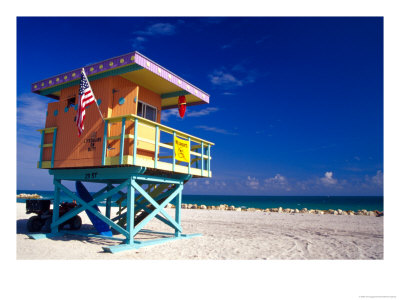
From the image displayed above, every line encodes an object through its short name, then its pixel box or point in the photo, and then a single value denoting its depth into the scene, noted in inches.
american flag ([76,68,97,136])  339.3
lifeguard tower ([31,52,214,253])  349.1
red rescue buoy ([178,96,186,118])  451.2
